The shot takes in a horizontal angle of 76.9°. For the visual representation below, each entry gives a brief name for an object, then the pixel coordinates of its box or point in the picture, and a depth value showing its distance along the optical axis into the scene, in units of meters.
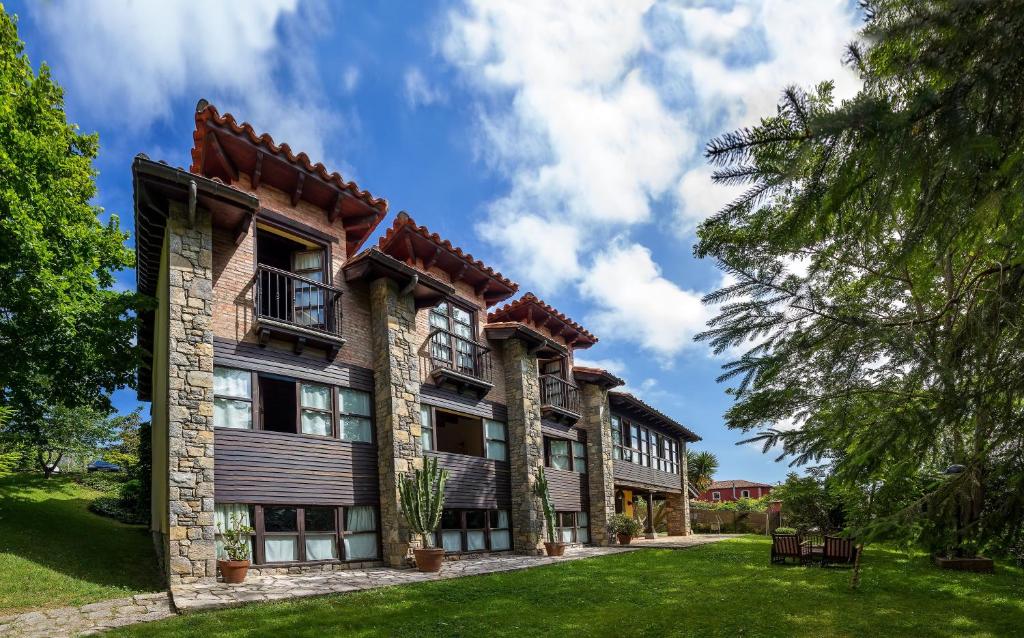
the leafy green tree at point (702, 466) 52.56
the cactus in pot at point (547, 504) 19.50
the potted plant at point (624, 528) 23.69
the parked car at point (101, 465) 36.00
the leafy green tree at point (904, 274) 3.33
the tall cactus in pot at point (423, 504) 14.05
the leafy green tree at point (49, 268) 15.38
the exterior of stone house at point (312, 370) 11.92
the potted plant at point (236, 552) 11.08
